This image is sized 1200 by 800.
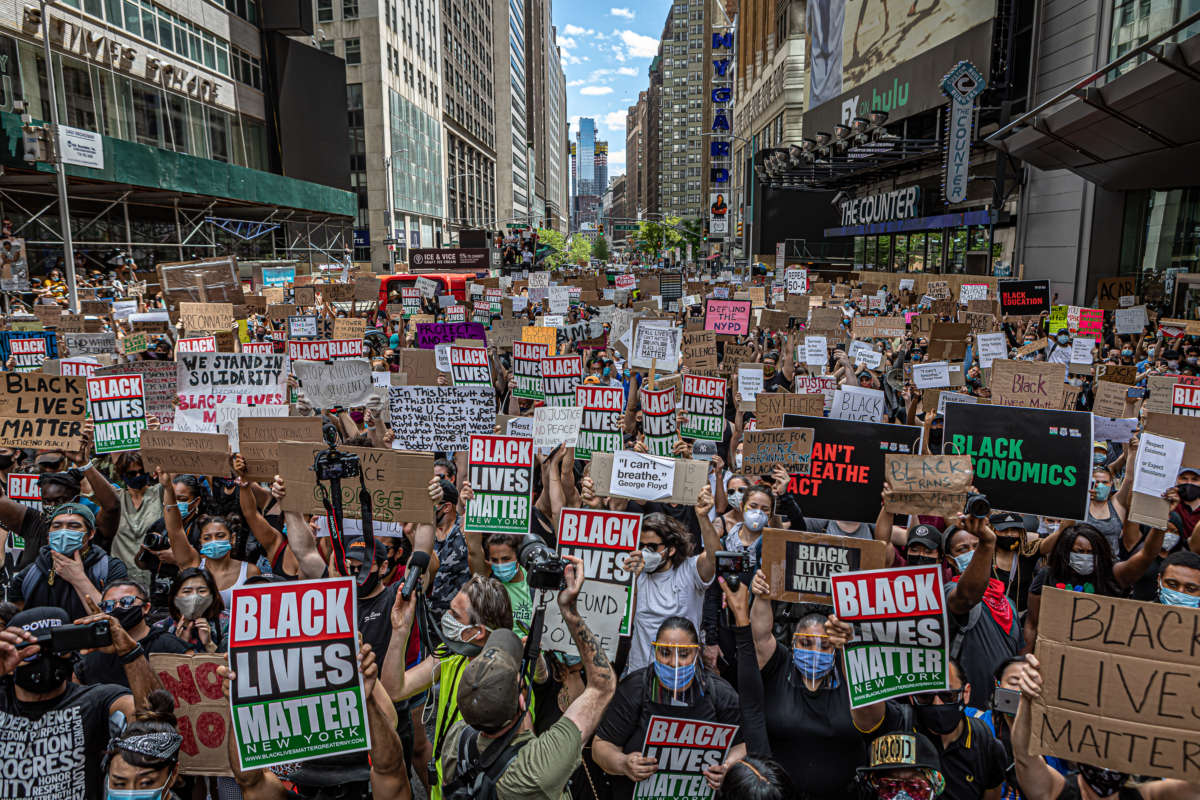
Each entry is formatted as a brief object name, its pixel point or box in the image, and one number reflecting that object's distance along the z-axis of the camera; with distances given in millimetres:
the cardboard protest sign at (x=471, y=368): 8562
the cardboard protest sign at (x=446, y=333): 11914
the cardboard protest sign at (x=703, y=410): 7586
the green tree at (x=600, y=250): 139250
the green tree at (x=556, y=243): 103725
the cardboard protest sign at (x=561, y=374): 8633
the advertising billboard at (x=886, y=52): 27719
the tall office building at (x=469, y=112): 85812
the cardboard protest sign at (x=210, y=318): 13805
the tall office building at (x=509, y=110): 120688
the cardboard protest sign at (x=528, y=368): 8992
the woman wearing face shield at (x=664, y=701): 3652
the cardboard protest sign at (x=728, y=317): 13234
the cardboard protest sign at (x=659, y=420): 6980
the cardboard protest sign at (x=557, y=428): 6613
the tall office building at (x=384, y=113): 60406
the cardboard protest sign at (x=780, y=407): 7059
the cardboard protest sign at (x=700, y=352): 10249
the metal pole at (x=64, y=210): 17219
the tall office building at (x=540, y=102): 163500
